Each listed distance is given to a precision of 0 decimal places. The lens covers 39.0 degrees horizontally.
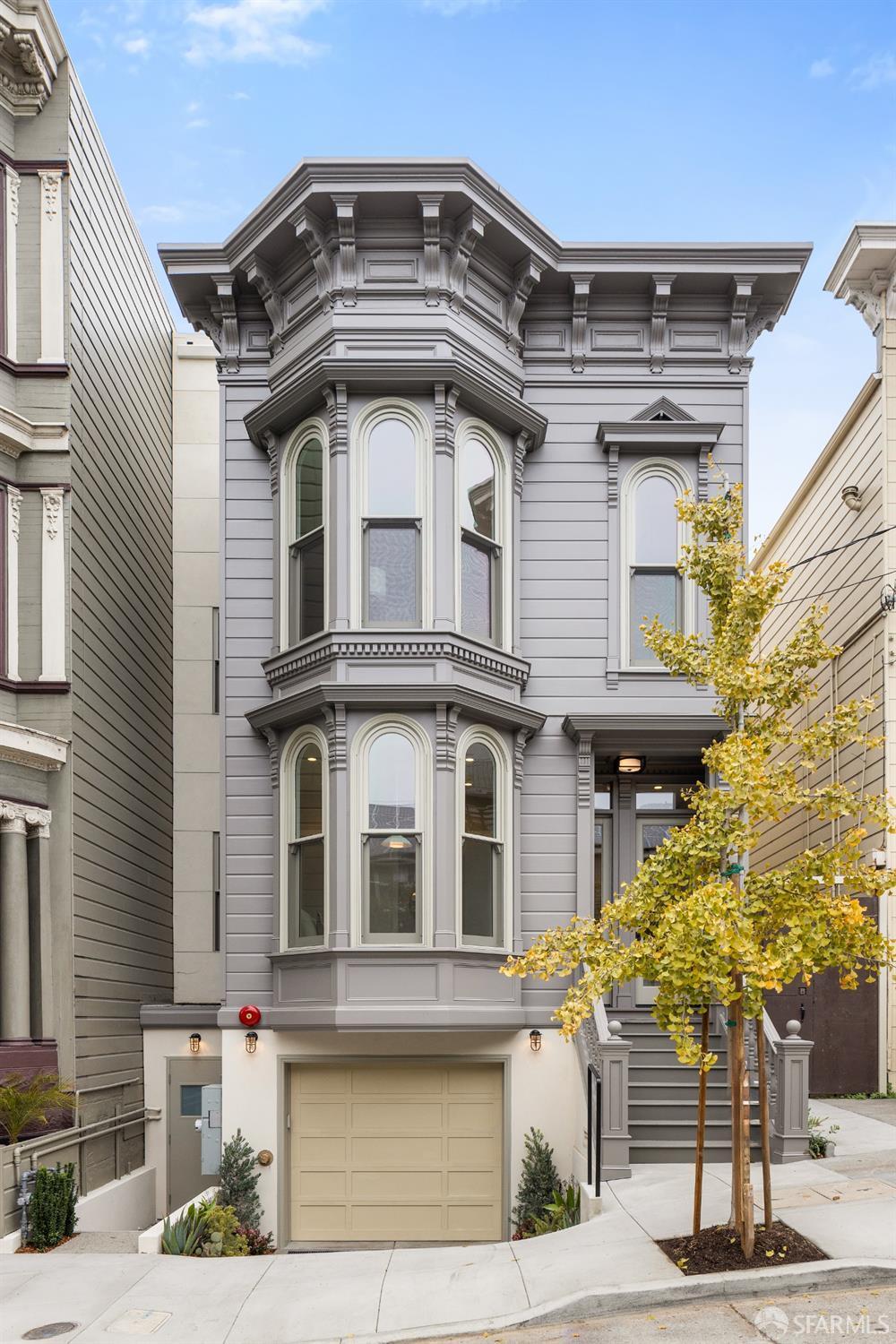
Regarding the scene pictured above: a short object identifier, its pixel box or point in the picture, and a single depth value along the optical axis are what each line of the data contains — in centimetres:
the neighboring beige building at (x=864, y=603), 1516
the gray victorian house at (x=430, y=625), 1295
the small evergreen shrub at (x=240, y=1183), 1254
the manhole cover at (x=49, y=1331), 822
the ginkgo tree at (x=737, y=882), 815
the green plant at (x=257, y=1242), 1216
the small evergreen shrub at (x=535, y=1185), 1250
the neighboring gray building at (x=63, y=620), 1261
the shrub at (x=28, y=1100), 1130
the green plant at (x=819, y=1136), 1130
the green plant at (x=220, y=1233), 1099
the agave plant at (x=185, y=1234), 1056
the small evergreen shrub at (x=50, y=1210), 1089
